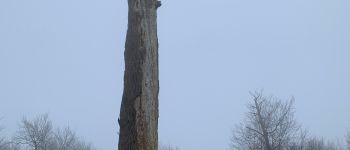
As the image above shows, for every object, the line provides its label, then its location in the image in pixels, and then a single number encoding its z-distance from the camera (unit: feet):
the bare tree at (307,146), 95.33
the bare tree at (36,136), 126.72
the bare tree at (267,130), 83.25
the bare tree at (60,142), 156.40
